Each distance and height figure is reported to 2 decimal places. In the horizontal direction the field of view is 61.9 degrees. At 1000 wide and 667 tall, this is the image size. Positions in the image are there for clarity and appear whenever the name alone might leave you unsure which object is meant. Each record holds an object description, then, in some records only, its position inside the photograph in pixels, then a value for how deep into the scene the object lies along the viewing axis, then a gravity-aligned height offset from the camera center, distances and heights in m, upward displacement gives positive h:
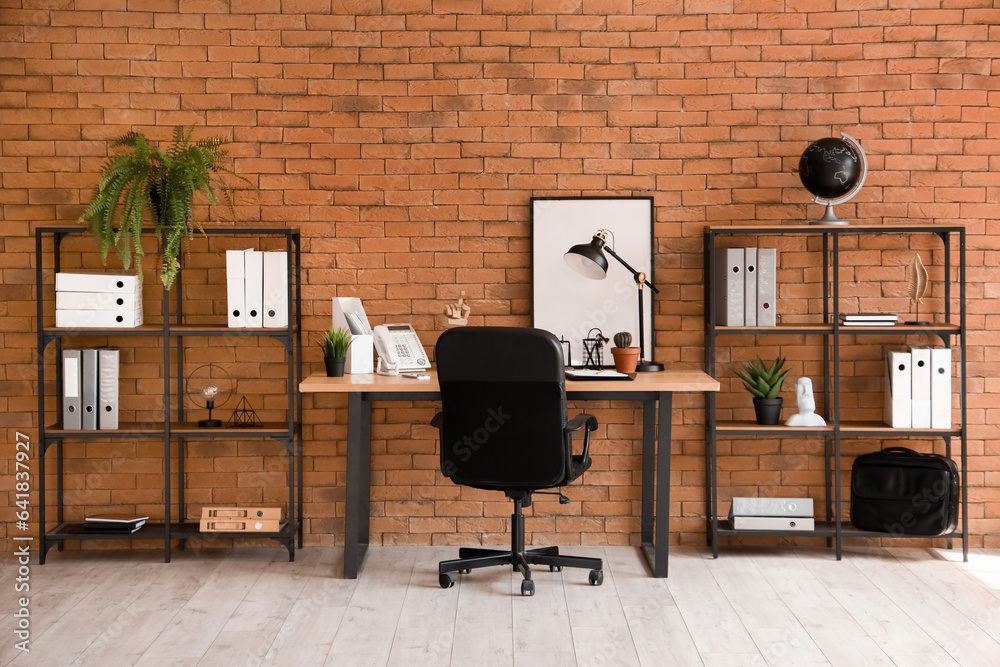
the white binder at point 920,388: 3.98 -0.27
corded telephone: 3.92 -0.10
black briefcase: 3.94 -0.78
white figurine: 4.03 -0.38
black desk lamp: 3.87 +0.33
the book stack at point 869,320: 3.96 +0.05
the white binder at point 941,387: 3.97 -0.27
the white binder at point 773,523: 4.05 -0.94
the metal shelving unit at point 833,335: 3.93 -0.02
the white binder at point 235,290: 3.92 +0.19
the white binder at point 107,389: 3.97 -0.28
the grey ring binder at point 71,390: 3.94 -0.29
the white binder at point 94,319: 3.91 +0.05
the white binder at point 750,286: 3.98 +0.21
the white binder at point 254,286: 3.93 +0.21
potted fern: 3.77 +0.62
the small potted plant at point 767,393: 4.06 -0.30
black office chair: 3.25 -0.33
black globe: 3.91 +0.77
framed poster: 4.21 +0.34
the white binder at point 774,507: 4.07 -0.86
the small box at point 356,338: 3.95 -0.04
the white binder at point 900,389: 3.98 -0.28
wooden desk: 3.59 -0.29
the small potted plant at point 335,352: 3.84 -0.10
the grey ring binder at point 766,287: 3.99 +0.21
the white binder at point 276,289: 3.93 +0.19
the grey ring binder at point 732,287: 3.99 +0.21
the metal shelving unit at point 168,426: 3.94 -0.48
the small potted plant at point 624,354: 3.83 -0.11
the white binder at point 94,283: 3.91 +0.22
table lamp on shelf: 4.28 -0.27
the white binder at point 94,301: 3.92 +0.13
